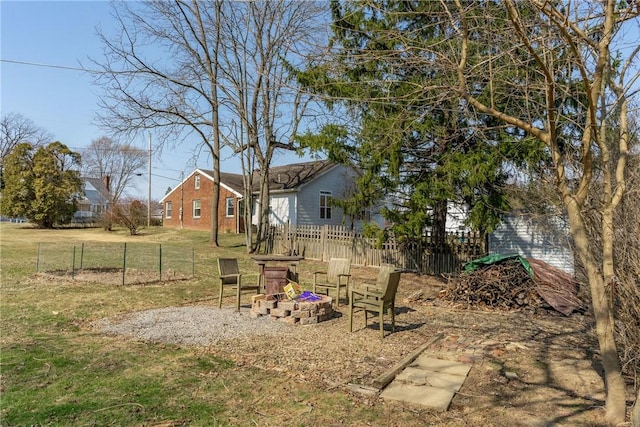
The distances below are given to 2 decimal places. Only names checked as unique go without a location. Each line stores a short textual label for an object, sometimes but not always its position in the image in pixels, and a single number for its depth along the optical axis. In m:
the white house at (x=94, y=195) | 60.12
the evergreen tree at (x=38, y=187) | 35.28
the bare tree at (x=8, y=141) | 49.69
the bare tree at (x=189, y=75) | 19.69
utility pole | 36.61
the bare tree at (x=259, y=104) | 17.83
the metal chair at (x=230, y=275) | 8.69
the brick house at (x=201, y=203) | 30.00
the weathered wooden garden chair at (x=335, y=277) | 9.03
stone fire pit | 7.48
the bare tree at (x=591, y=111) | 3.42
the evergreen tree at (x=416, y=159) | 7.24
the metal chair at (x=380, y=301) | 6.67
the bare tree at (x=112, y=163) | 58.97
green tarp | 9.52
